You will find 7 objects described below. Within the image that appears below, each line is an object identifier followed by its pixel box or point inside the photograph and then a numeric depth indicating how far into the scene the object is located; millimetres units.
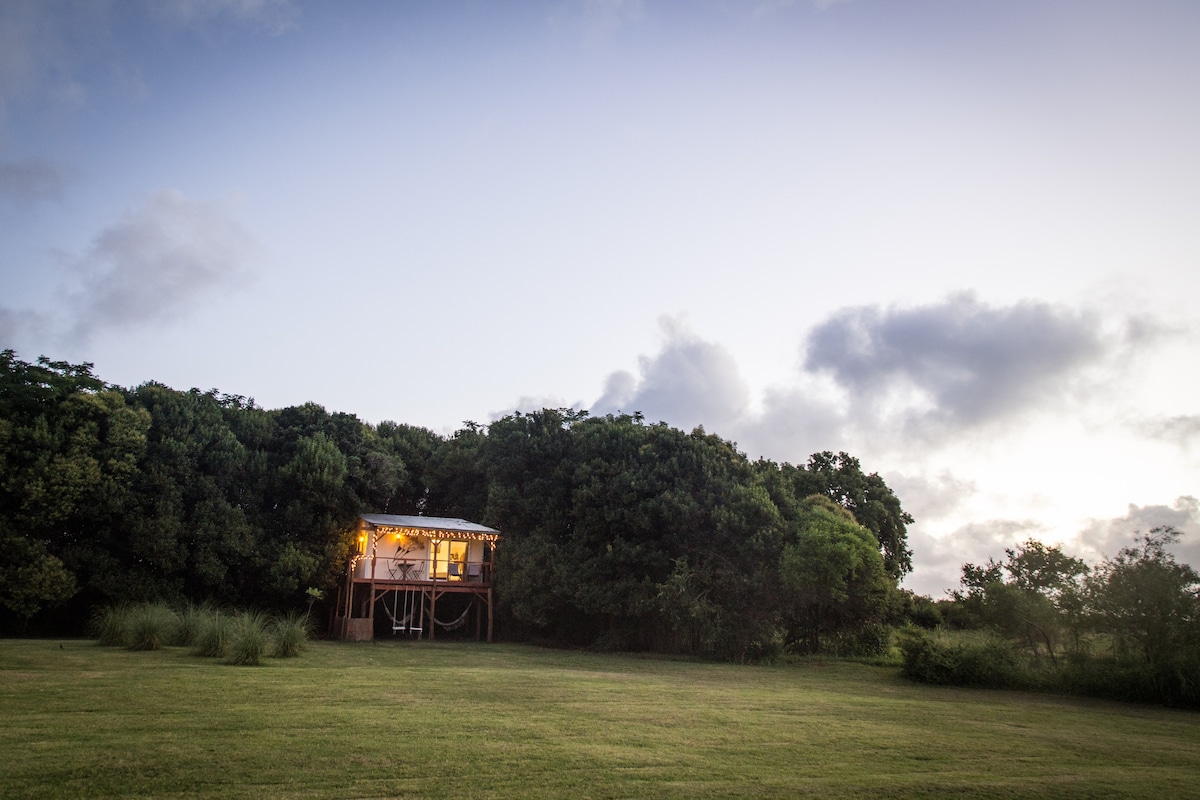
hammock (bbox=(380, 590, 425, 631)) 25562
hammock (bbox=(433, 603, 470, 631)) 26294
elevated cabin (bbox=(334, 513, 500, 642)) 26172
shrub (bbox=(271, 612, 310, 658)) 13711
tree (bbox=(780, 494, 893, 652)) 20156
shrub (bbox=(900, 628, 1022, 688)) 15680
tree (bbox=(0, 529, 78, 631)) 20094
